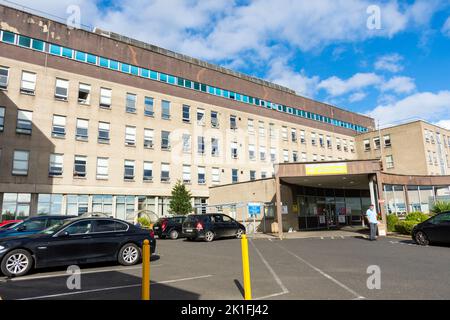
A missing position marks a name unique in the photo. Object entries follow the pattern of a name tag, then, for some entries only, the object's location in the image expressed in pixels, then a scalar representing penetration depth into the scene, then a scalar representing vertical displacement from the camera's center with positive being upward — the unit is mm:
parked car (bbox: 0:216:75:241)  11508 +6
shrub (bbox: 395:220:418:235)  19031 -665
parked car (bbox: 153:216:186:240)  21984 -413
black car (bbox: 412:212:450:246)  13883 -719
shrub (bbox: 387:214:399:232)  21375 -390
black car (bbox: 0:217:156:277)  8898 -614
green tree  31609 +1893
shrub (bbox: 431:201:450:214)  20442 +441
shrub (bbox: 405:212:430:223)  20250 -124
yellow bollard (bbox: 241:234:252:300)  5568 -852
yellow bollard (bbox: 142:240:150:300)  5316 -923
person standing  17062 -276
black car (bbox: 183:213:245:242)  18900 -372
